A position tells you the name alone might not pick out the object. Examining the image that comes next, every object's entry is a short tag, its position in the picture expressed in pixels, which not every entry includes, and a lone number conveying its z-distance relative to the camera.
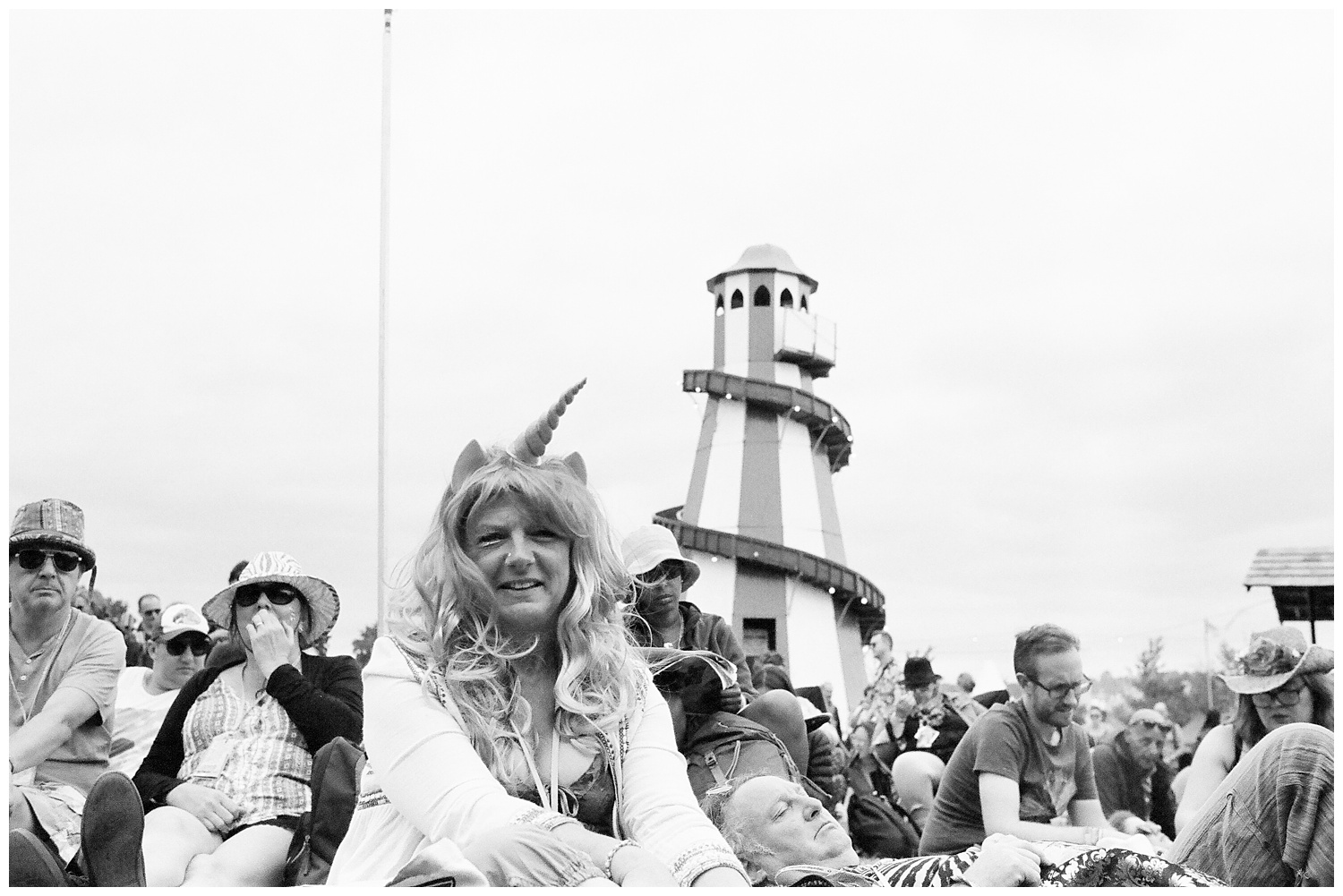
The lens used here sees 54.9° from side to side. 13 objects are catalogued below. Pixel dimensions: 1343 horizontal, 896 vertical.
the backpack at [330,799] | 2.82
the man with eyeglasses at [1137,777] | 6.06
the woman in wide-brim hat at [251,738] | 3.06
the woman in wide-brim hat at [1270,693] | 3.48
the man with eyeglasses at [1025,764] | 3.51
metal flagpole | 3.81
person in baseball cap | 5.12
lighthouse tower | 19.92
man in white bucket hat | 3.62
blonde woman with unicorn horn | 2.00
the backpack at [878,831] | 4.84
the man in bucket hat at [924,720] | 6.32
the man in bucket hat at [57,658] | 3.35
